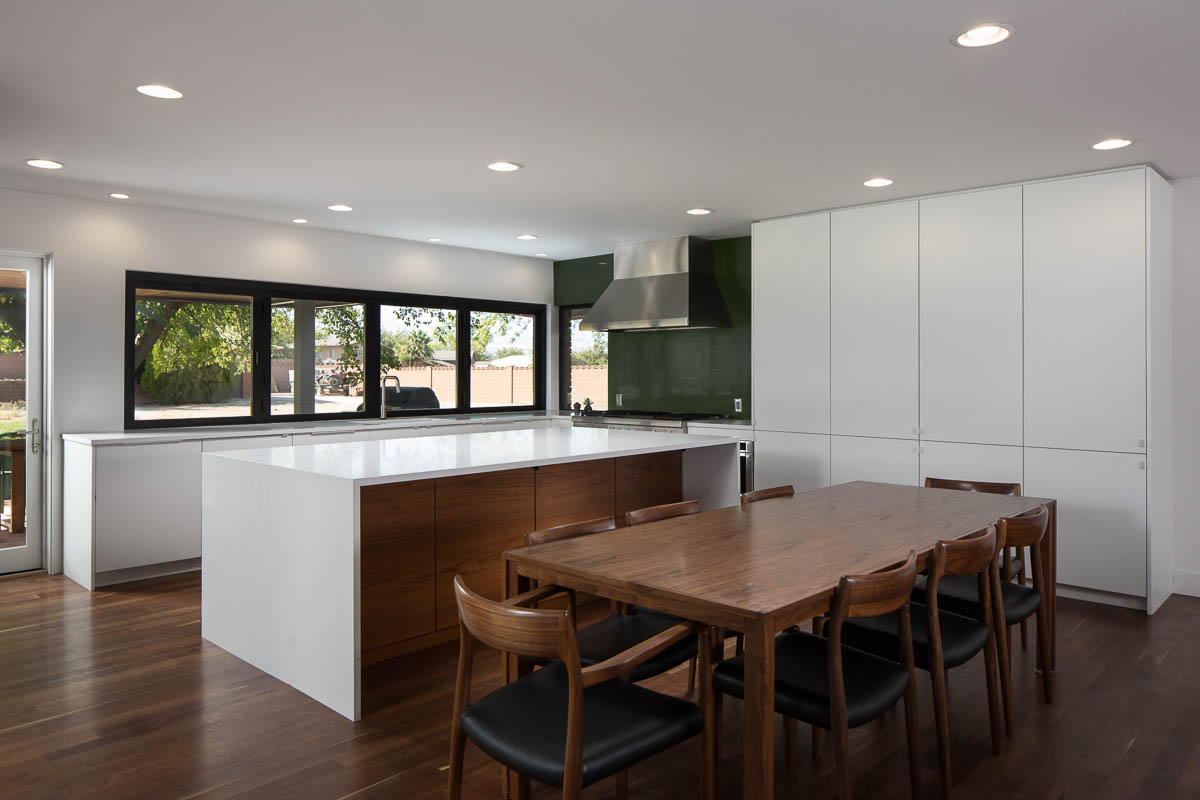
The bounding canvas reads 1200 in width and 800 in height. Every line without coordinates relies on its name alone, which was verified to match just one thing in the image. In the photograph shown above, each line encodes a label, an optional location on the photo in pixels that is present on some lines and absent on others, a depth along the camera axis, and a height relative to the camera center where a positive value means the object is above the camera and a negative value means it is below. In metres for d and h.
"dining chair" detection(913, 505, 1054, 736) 2.70 -0.73
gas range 6.23 -0.13
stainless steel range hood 6.29 +0.95
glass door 4.86 -0.05
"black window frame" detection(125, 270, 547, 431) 5.26 +0.61
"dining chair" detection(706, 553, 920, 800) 1.96 -0.75
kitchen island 2.89 -0.56
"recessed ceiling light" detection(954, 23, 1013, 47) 2.47 +1.18
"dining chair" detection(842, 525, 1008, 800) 2.32 -0.74
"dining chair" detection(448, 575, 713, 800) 1.69 -0.74
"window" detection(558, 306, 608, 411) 7.58 +0.40
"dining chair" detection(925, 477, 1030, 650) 3.41 -0.42
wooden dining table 1.77 -0.45
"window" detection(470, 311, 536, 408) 7.36 +0.43
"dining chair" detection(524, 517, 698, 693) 2.34 -0.73
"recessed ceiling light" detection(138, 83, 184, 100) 3.00 +1.22
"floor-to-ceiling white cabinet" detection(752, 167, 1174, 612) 4.16 +0.30
